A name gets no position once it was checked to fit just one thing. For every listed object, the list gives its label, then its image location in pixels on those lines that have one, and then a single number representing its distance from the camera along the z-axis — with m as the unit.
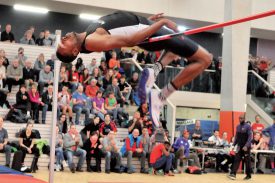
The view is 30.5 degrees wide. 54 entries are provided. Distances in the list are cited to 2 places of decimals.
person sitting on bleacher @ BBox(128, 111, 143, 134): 13.10
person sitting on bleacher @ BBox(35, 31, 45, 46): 16.48
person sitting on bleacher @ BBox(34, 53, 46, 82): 14.12
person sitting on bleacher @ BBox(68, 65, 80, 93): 14.04
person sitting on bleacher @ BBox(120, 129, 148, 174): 12.96
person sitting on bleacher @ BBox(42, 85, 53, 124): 13.08
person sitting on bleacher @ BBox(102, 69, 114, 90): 14.66
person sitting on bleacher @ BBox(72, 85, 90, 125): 13.41
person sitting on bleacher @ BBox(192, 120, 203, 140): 15.27
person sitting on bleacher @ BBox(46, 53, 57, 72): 14.47
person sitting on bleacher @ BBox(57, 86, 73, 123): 13.10
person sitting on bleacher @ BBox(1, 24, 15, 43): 15.91
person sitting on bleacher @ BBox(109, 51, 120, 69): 15.30
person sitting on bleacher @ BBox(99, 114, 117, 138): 12.85
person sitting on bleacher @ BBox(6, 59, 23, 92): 13.48
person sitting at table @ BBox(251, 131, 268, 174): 15.18
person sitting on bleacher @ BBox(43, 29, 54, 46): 16.44
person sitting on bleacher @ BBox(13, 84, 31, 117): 12.65
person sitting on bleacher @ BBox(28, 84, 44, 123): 12.76
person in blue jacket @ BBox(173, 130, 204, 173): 13.57
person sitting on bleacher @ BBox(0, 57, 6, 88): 13.08
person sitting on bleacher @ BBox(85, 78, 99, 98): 14.03
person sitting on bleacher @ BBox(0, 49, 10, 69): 13.55
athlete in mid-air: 4.81
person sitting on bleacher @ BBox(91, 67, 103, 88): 14.52
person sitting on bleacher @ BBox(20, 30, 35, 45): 16.06
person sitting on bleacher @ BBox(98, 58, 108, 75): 15.26
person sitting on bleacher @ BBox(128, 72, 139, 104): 14.89
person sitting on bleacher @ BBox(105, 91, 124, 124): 13.88
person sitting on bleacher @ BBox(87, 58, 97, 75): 15.30
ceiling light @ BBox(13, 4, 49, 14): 19.61
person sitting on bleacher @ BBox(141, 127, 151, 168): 13.01
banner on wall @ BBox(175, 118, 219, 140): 18.62
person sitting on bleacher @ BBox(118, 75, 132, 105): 14.73
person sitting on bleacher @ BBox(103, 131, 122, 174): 12.60
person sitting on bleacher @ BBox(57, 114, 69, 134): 12.62
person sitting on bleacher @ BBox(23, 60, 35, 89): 13.67
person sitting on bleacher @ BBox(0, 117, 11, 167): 11.41
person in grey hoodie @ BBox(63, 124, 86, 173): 12.17
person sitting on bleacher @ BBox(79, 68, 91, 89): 14.46
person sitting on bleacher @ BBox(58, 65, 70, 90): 13.75
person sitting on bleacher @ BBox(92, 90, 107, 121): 13.57
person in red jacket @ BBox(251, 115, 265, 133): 16.06
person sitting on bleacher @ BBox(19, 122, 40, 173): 11.59
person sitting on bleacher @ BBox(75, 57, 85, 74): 14.96
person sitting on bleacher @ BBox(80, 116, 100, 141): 12.63
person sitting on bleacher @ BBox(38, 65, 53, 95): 13.54
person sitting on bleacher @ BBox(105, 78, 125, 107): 14.15
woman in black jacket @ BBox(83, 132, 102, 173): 12.47
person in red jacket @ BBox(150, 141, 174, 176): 12.70
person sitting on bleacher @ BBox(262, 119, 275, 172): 15.68
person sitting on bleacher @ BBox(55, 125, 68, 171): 12.10
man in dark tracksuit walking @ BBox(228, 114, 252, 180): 13.14
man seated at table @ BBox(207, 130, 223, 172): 14.77
